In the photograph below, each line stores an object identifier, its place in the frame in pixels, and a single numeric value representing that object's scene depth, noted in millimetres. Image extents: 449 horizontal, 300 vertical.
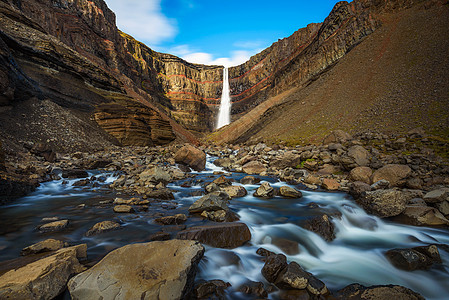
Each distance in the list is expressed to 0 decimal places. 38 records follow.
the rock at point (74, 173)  9023
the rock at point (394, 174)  7887
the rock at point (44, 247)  3314
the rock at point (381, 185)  7680
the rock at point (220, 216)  5327
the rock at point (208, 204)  5676
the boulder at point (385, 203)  5871
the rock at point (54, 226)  4476
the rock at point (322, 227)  5168
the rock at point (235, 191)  8094
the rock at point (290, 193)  8008
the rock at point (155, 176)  8930
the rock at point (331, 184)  8820
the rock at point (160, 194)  7289
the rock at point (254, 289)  3023
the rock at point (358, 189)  7362
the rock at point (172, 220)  5086
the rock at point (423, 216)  5422
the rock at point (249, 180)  10477
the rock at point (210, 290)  2748
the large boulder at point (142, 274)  2156
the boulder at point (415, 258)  3715
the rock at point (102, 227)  4395
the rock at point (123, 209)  5648
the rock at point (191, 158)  13789
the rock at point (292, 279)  2975
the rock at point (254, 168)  13340
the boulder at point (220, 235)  4020
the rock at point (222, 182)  9298
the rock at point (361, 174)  8911
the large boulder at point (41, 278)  2076
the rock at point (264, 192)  8171
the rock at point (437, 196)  5785
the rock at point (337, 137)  14953
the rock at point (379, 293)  2490
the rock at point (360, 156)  10397
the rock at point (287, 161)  13547
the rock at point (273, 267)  3229
